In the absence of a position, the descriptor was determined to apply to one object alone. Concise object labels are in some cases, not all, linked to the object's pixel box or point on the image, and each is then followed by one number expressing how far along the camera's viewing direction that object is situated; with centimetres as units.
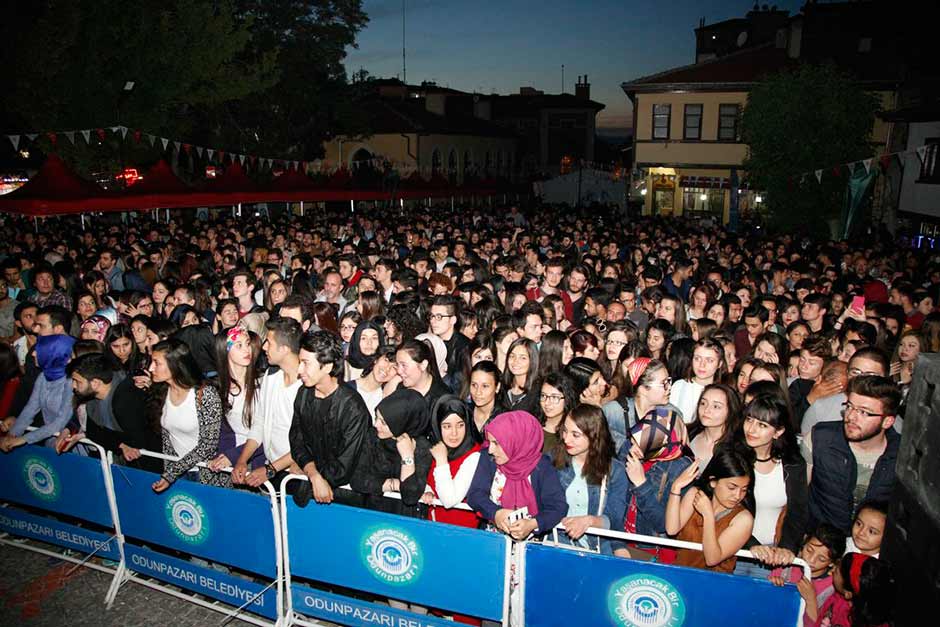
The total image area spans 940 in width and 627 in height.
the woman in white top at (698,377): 514
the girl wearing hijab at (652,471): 388
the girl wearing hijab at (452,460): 390
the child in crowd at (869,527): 338
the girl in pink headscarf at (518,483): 367
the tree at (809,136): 1811
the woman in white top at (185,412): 450
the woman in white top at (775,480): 380
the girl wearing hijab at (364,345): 568
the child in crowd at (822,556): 350
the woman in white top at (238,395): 493
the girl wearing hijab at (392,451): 412
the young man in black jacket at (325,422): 413
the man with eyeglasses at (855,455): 389
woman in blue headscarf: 505
